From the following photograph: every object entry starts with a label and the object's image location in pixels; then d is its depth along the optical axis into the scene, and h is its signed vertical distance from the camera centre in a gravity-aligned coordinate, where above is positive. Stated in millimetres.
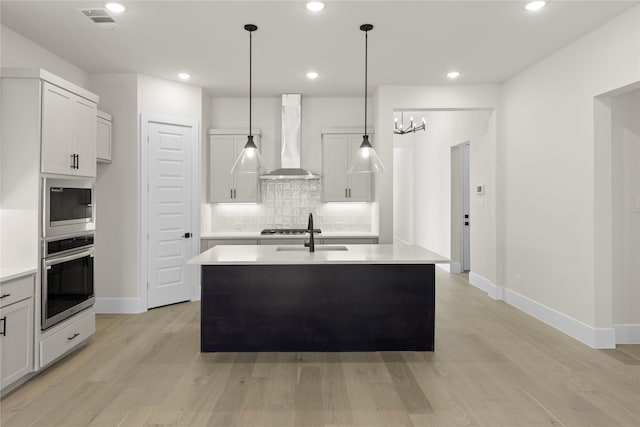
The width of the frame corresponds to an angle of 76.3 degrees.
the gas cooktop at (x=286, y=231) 5807 -212
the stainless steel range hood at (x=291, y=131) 5996 +1267
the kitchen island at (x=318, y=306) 3668 -815
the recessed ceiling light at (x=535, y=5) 3285 +1727
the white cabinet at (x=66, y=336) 3212 -1025
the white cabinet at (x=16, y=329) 2803 -810
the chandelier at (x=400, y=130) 7341 +1675
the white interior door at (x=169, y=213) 5168 +44
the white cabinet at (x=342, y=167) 5992 +725
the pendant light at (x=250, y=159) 3915 +562
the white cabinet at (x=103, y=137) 4660 +927
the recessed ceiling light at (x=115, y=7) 3324 +1733
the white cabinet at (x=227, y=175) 5977 +610
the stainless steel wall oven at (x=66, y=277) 3240 -524
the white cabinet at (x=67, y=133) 3244 +724
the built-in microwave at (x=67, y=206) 3240 +89
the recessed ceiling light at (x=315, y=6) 3299 +1730
